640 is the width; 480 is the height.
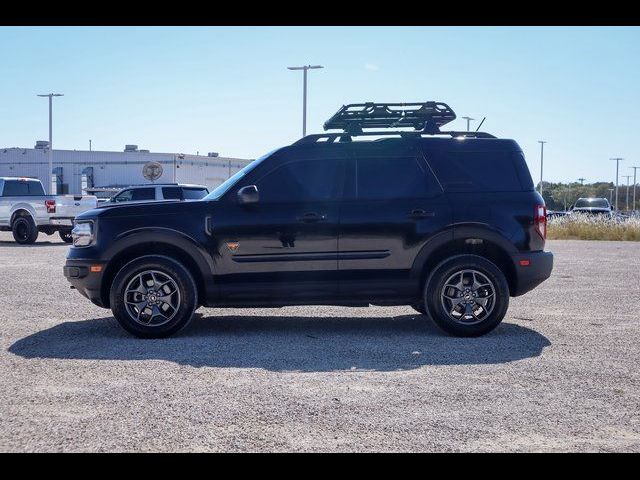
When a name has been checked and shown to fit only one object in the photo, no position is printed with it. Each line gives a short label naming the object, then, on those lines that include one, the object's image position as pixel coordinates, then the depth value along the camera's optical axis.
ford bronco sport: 7.13
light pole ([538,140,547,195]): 69.90
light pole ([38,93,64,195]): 42.34
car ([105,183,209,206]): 19.65
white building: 53.91
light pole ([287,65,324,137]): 33.88
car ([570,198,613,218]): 37.79
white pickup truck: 21.48
